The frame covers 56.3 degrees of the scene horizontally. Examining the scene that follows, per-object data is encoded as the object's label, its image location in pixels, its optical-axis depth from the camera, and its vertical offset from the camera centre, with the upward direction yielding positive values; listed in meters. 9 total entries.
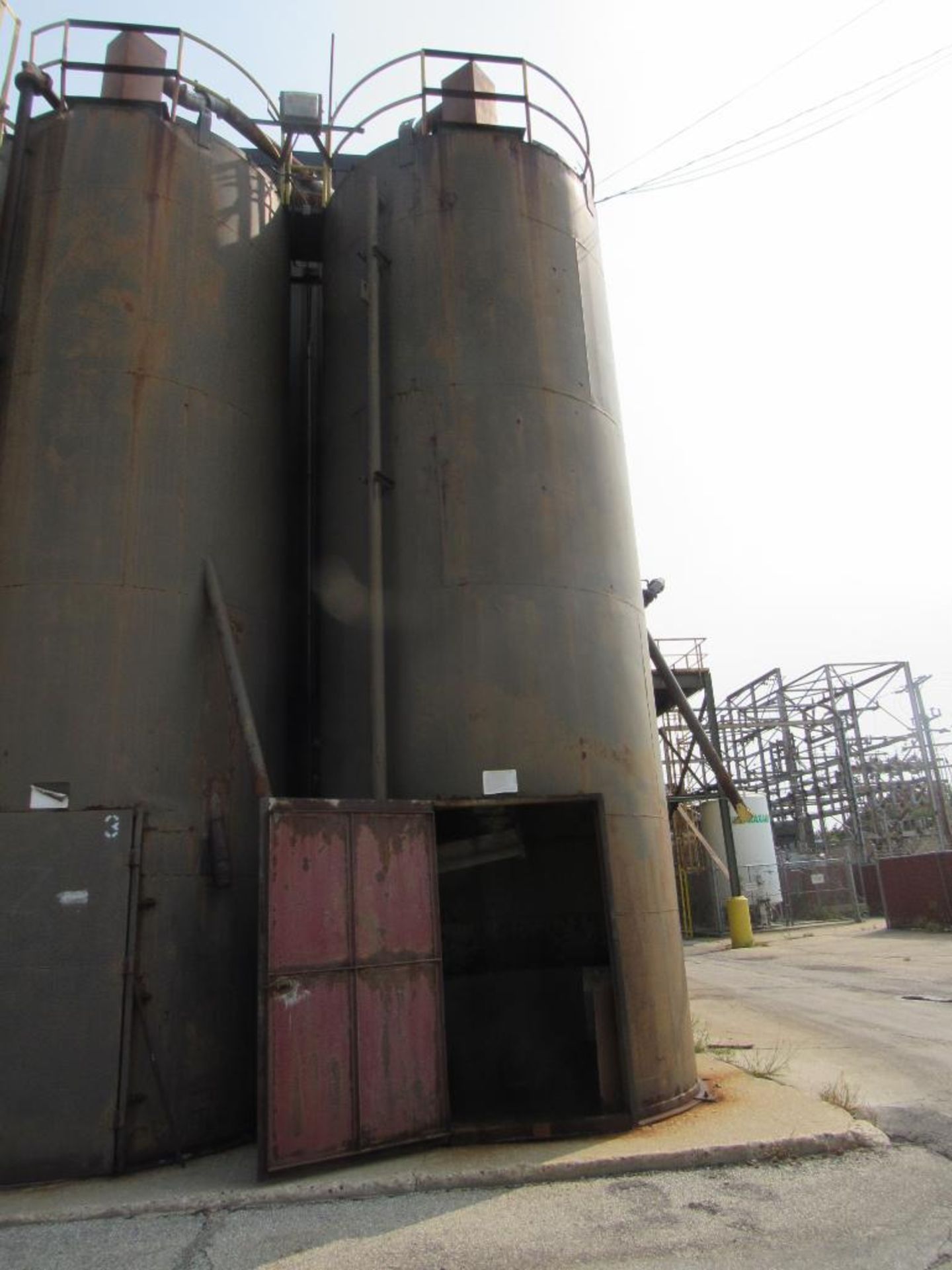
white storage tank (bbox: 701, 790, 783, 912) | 33.22 +1.46
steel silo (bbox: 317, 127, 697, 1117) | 7.60 +3.44
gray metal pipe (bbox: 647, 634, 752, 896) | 9.55 +1.63
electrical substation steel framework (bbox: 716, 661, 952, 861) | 42.31 +5.45
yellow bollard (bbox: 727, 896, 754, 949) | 24.78 -0.90
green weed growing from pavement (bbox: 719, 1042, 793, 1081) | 8.45 -1.66
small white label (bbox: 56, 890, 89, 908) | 6.47 +0.23
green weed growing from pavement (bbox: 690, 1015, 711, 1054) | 9.84 -1.64
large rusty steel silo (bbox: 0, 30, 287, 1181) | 6.36 +2.48
